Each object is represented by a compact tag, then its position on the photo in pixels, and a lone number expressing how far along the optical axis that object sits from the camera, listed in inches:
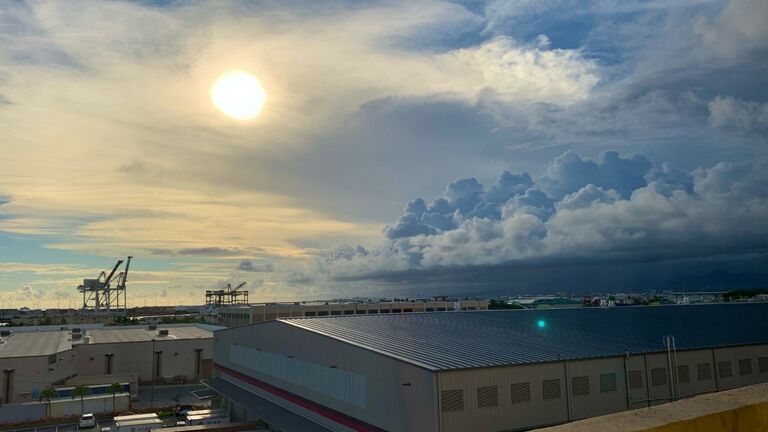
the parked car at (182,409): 2377.0
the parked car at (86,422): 2160.4
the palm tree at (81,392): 2461.9
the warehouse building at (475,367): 1011.9
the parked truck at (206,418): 1936.5
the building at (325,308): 4544.8
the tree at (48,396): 2404.5
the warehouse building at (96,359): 2674.7
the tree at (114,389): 2510.0
